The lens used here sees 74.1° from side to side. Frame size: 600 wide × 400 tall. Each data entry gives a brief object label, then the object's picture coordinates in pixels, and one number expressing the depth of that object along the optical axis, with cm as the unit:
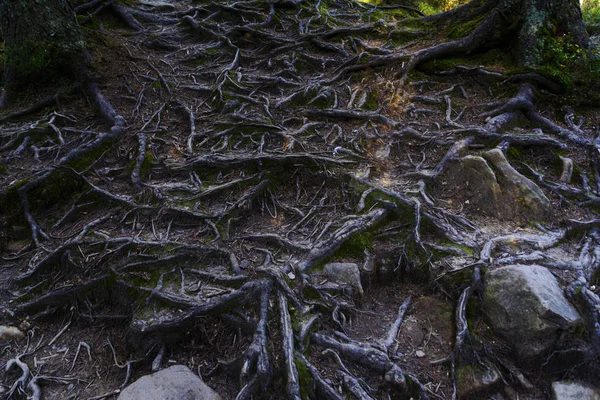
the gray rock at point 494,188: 431
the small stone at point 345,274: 377
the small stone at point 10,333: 367
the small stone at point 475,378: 304
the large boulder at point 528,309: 315
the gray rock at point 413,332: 346
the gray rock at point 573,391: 299
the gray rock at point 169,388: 301
